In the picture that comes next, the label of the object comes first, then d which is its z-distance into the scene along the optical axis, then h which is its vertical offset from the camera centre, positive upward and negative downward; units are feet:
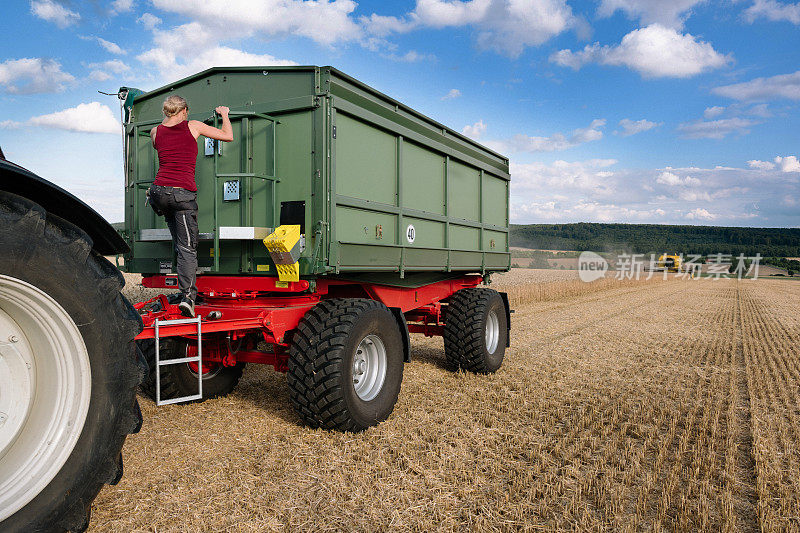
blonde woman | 13.08 +1.88
